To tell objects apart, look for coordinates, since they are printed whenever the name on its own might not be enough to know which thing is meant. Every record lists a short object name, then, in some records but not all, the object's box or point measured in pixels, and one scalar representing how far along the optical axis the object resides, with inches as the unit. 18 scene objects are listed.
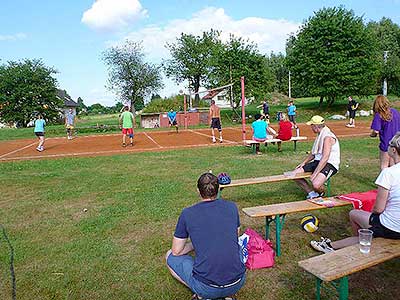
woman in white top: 116.7
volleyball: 185.5
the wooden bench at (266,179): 219.2
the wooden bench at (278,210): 155.9
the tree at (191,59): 1891.0
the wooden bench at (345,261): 101.3
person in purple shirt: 222.7
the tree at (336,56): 1103.0
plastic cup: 114.4
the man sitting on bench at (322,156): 209.5
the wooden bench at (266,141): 439.5
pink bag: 151.6
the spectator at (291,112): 845.2
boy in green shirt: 597.6
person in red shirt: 443.2
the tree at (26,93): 1777.8
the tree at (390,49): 1473.9
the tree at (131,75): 1801.2
